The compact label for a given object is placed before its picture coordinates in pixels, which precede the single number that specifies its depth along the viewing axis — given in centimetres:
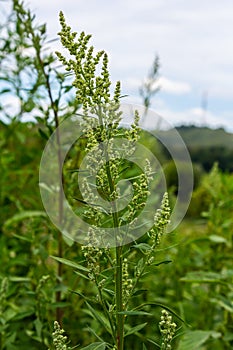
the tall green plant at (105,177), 96
